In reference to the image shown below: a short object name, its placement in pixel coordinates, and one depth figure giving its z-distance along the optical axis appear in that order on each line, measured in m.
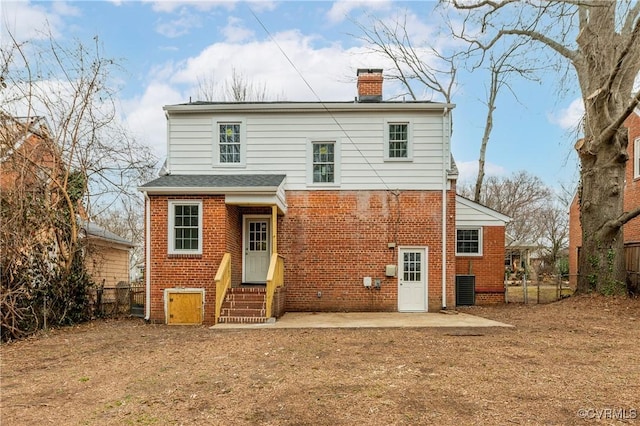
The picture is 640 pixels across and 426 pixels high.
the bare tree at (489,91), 23.50
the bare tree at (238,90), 26.69
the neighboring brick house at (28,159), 10.38
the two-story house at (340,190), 13.28
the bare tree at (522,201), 42.94
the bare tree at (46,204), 9.84
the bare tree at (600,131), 12.41
